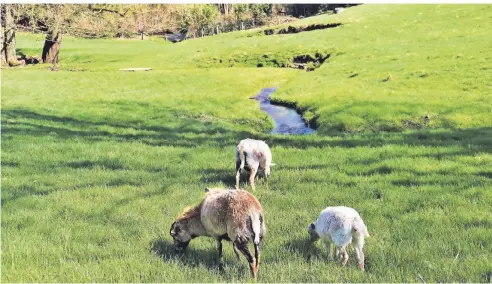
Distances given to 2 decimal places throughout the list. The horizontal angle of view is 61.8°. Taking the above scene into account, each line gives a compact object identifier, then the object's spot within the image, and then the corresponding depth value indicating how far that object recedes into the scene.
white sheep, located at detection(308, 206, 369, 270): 5.89
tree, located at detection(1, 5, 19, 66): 30.59
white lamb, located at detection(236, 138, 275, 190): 9.55
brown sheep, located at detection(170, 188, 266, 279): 5.66
